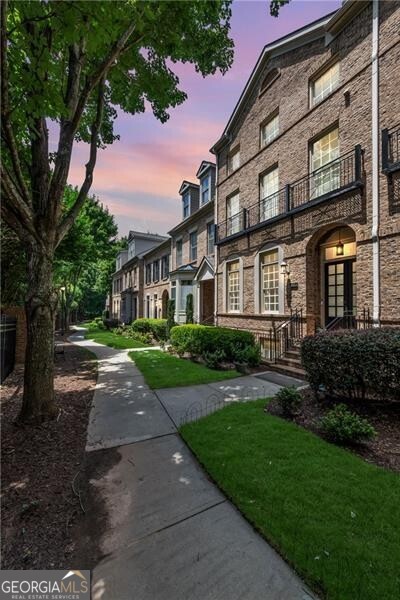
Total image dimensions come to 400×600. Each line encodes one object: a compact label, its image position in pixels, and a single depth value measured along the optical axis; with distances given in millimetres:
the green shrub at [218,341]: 9156
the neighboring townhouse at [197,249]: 15547
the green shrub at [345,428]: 3726
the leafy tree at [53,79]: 3639
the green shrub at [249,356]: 8703
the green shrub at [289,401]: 4801
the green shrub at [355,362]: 4418
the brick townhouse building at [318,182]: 6914
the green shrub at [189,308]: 15870
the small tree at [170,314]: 16562
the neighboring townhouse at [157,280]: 21734
